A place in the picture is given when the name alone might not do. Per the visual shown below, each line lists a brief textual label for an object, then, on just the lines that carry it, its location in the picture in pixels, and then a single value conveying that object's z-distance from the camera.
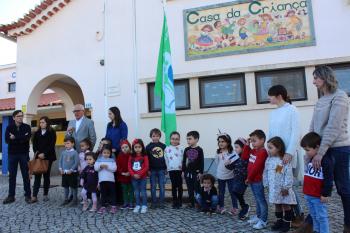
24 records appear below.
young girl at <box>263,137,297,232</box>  3.95
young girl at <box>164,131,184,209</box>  5.62
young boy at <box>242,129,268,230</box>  4.24
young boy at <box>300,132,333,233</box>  3.42
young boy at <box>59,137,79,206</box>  6.09
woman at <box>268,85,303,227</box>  3.96
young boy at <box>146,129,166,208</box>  5.68
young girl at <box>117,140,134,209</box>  5.74
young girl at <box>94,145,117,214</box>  5.68
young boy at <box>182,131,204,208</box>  5.45
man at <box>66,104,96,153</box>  6.46
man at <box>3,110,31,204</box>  6.39
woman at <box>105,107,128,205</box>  6.08
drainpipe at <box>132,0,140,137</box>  8.29
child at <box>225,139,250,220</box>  4.71
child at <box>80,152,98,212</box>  5.74
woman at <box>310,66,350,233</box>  3.46
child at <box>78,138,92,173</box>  6.19
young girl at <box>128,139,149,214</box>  5.51
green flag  6.68
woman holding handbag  6.50
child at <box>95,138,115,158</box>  5.87
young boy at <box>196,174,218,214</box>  5.13
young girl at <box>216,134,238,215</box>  5.06
